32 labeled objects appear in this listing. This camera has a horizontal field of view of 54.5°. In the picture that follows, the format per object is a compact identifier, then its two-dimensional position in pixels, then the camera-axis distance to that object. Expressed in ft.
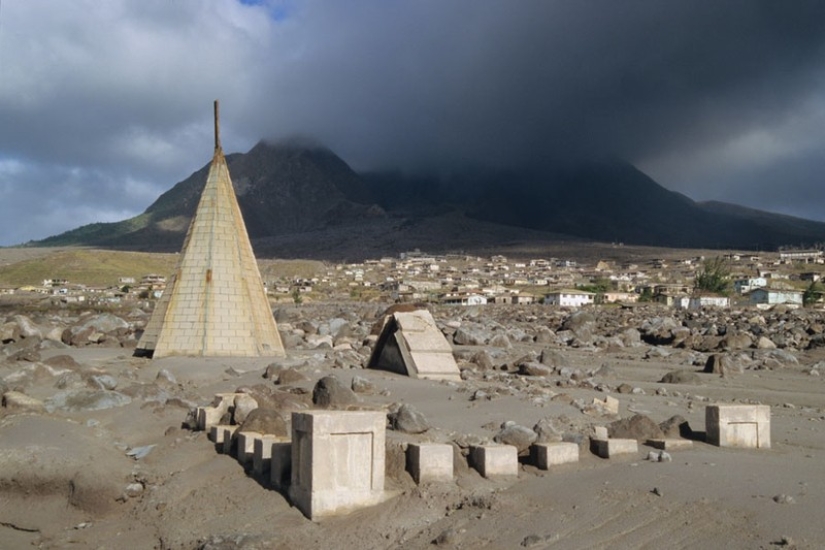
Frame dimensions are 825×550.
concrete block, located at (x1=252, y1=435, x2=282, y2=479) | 31.60
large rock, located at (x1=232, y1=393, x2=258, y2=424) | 38.14
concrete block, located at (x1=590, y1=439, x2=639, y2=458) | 30.09
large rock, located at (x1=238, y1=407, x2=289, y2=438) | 35.12
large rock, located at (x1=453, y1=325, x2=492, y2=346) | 99.35
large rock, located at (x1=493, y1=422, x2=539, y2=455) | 31.48
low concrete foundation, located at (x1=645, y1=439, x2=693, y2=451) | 31.04
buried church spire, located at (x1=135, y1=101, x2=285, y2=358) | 63.21
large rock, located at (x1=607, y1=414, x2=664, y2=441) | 32.73
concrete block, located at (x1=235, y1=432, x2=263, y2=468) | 33.32
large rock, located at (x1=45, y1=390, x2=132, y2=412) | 44.55
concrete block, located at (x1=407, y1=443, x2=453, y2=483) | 28.22
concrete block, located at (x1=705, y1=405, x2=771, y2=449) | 32.14
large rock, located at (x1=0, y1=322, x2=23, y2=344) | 81.21
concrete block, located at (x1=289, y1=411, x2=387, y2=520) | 26.37
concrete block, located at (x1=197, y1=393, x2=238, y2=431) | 39.32
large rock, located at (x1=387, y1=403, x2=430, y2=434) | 34.30
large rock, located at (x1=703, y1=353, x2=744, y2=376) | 71.92
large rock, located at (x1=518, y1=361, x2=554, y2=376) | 61.93
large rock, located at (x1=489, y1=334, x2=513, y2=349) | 97.60
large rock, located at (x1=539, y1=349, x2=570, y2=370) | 70.39
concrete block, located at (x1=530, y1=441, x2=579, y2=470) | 29.30
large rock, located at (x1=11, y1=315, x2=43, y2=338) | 82.28
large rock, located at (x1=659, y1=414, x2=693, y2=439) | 33.53
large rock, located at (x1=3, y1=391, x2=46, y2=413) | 41.75
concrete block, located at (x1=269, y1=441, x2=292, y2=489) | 29.81
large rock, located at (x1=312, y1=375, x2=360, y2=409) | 39.37
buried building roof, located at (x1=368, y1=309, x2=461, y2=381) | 53.72
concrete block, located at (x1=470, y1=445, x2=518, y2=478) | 28.86
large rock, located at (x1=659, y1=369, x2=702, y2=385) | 64.39
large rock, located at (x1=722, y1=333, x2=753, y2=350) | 99.91
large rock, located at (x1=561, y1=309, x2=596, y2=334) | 133.03
